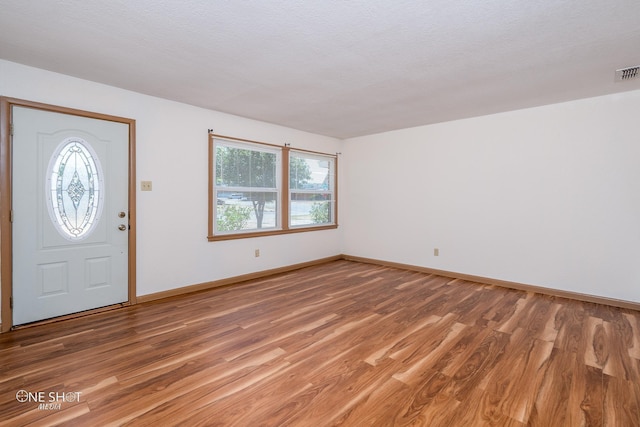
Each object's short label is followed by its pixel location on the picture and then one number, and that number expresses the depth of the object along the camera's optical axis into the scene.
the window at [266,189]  4.31
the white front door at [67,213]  2.81
